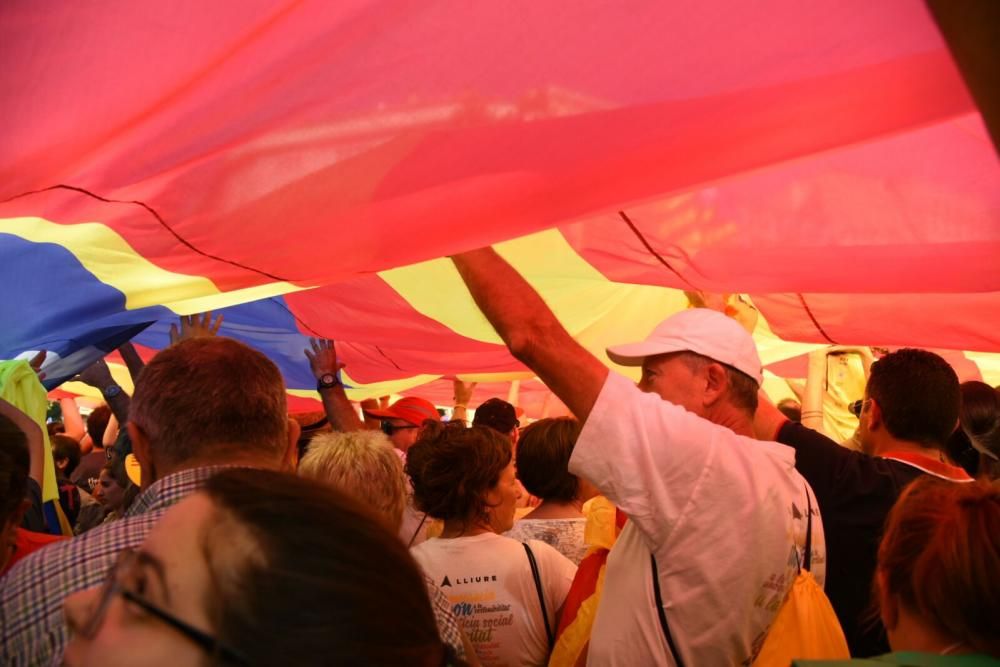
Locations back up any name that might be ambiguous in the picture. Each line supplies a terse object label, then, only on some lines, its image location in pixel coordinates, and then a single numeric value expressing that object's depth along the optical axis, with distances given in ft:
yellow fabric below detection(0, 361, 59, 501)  9.66
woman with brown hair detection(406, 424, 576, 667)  9.29
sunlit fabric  5.47
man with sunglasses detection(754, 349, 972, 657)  7.93
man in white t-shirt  6.05
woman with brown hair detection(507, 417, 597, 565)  11.03
